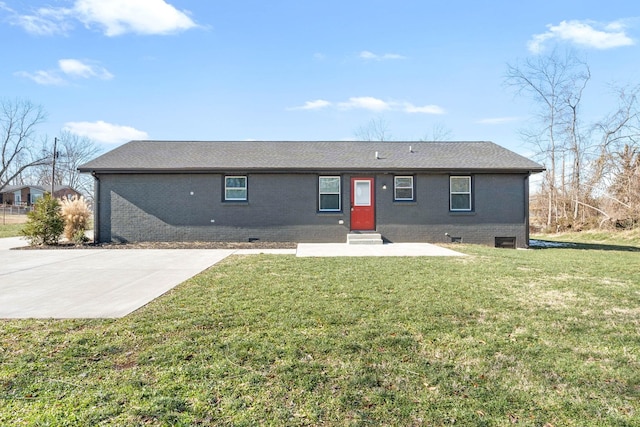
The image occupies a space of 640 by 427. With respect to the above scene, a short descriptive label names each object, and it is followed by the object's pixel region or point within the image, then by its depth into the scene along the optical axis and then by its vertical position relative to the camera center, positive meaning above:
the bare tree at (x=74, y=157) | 44.51 +7.48
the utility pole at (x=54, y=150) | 30.62 +5.83
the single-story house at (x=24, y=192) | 48.56 +3.06
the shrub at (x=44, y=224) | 11.72 -0.35
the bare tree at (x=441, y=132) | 33.56 +8.08
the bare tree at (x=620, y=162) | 17.30 +2.99
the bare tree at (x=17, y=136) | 38.12 +8.98
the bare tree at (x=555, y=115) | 22.08 +6.86
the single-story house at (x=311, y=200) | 12.52 +0.52
